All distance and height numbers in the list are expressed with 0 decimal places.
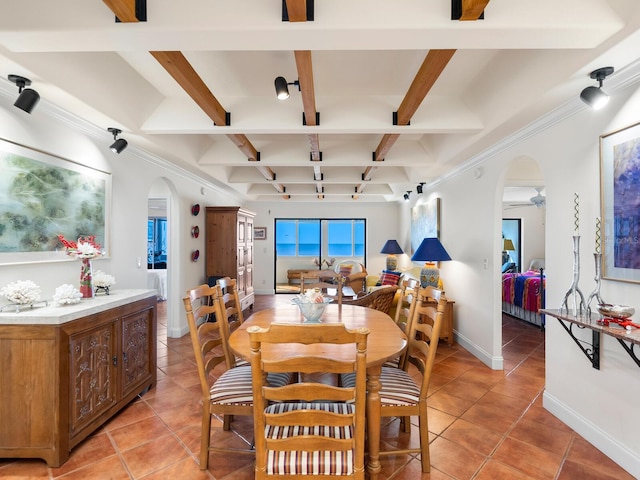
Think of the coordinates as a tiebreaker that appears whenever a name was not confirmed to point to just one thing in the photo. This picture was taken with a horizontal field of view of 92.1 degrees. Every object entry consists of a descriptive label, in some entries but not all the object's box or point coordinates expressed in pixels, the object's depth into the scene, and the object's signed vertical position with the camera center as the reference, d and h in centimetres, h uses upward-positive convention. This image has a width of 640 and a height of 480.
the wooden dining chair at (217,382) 178 -87
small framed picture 806 +25
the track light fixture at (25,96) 189 +91
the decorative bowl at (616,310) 173 -39
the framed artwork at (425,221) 490 +38
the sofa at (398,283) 395 -74
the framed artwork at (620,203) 181 +24
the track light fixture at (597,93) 182 +90
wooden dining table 161 -59
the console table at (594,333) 160 -48
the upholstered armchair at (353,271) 406 -59
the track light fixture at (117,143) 272 +89
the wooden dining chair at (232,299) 236 -47
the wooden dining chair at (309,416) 124 -74
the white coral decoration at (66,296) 209 -37
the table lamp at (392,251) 673 -19
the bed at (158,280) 639 -79
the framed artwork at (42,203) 202 +29
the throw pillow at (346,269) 718 -64
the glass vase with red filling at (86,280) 235 -29
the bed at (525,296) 471 -87
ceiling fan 559 +79
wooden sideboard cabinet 186 -90
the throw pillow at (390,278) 542 -64
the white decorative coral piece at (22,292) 190 -31
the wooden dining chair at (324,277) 297 -37
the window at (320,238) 834 +12
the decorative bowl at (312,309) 216 -48
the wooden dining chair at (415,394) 176 -89
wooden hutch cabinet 518 +1
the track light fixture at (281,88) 198 +100
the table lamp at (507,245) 579 -5
